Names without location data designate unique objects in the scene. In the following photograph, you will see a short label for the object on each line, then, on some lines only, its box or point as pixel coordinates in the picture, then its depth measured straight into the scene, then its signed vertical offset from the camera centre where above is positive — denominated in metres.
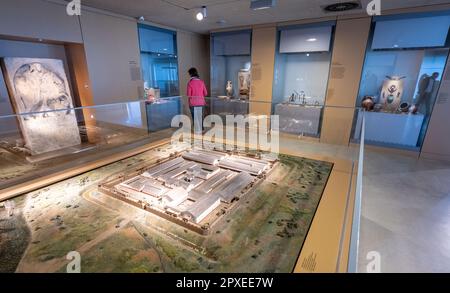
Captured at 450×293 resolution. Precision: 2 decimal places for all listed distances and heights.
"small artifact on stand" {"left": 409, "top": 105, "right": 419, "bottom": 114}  4.26 -0.47
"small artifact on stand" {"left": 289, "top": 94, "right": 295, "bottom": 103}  5.73 -0.37
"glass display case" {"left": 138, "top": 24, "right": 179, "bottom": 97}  5.02 +0.56
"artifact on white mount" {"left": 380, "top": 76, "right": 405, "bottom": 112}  4.36 -0.17
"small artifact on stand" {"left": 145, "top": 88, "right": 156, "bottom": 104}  5.16 -0.23
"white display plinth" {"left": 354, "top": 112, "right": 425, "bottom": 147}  4.26 -0.84
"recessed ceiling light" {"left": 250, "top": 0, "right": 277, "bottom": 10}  3.30 +1.16
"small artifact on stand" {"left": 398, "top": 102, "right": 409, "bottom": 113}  4.34 -0.45
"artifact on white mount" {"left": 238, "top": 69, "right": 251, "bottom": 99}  5.86 +0.03
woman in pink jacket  4.18 -0.22
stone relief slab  3.25 -0.28
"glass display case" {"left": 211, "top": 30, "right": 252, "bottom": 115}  5.64 +0.52
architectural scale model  1.77 -0.97
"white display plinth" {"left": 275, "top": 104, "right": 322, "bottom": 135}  3.99 -0.63
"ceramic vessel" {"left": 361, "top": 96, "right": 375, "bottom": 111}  4.54 -0.39
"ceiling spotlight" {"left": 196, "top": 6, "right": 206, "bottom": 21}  3.58 +1.13
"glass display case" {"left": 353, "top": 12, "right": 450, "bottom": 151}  3.91 +0.15
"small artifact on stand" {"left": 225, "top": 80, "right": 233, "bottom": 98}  6.34 -0.16
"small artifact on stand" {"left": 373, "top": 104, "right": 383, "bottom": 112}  4.50 -0.47
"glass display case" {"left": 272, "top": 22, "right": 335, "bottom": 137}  4.11 +0.22
